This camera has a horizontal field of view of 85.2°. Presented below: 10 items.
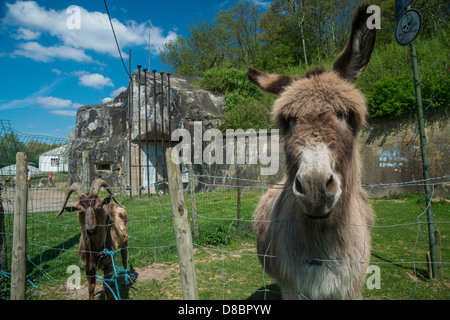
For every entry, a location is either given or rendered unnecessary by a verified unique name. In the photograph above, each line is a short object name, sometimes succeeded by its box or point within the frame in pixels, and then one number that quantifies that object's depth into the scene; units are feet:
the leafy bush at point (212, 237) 22.12
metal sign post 11.86
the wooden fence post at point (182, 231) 6.64
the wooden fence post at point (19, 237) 9.07
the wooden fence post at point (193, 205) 21.91
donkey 5.14
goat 12.51
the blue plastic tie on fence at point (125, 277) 12.73
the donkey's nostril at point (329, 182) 5.02
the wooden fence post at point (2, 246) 14.53
